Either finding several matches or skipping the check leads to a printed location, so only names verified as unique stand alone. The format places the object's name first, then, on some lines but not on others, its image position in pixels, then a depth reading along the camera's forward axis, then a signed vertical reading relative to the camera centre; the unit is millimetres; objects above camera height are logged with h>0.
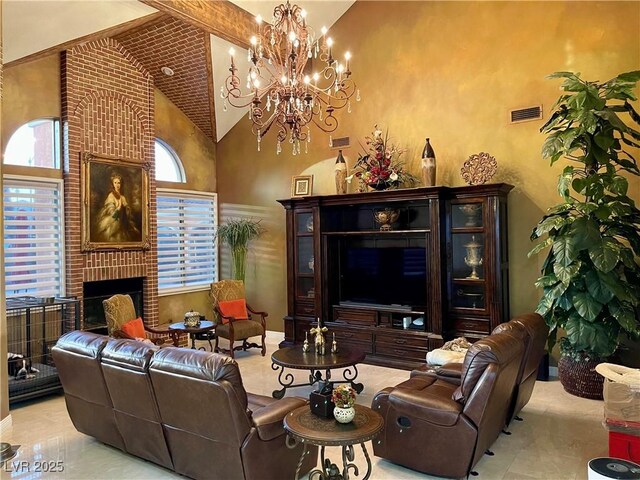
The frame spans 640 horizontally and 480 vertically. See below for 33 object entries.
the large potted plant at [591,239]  4355 +39
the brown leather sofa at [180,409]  2686 -1028
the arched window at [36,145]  5621 +1397
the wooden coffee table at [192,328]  5914 -1006
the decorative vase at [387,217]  6246 +408
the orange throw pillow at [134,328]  5242 -879
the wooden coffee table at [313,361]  4320 -1086
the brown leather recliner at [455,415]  2963 -1149
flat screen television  6133 -399
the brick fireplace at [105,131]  6012 +1720
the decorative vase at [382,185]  6191 +843
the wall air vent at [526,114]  5516 +1585
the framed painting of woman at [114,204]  6176 +700
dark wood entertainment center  5570 -283
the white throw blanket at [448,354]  4504 -1103
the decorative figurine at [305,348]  4793 -1043
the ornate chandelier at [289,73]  3929 +1564
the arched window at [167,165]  7562 +1470
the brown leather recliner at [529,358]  3697 -969
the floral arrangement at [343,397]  2576 -844
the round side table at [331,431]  2406 -991
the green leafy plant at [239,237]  7797 +230
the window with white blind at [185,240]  7523 +197
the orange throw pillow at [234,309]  6816 -882
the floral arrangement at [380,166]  6184 +1137
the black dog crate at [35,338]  4809 -1000
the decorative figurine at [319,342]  4680 -959
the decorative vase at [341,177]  6633 +1032
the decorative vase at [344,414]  2570 -934
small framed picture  7258 +1012
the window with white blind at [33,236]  5543 +234
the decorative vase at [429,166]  5867 +1024
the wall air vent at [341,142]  7008 +1631
